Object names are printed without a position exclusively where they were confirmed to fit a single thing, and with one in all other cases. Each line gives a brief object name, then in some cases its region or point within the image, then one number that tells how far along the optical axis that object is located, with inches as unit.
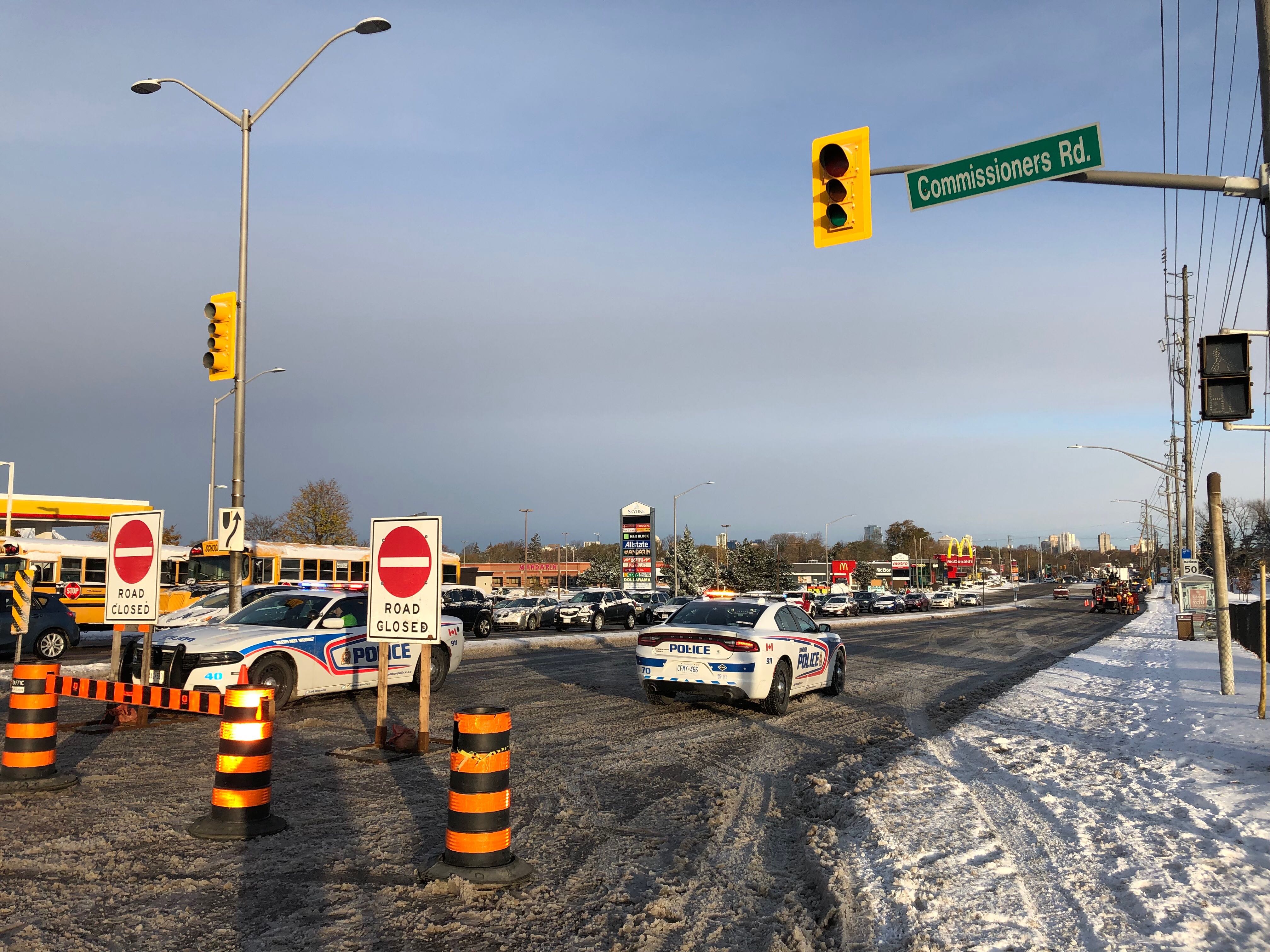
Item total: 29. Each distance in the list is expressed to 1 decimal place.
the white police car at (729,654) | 493.0
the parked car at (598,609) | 1454.2
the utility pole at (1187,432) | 1270.9
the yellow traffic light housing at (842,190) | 397.4
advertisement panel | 2177.7
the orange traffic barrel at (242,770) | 263.6
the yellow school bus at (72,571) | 1077.8
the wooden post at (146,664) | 424.8
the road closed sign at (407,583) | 352.8
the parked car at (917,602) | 2874.0
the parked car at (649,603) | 1584.6
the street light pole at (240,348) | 665.0
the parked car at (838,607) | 2240.4
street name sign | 374.9
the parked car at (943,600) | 3026.6
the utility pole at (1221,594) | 533.0
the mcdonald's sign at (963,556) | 5723.4
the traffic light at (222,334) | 618.5
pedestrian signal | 389.1
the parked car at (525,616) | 1445.6
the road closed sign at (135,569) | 414.3
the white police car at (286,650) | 443.8
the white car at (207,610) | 808.3
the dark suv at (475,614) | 1237.7
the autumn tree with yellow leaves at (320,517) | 2615.7
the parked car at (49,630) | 767.7
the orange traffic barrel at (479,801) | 224.5
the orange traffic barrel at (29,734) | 311.3
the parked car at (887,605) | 2669.8
